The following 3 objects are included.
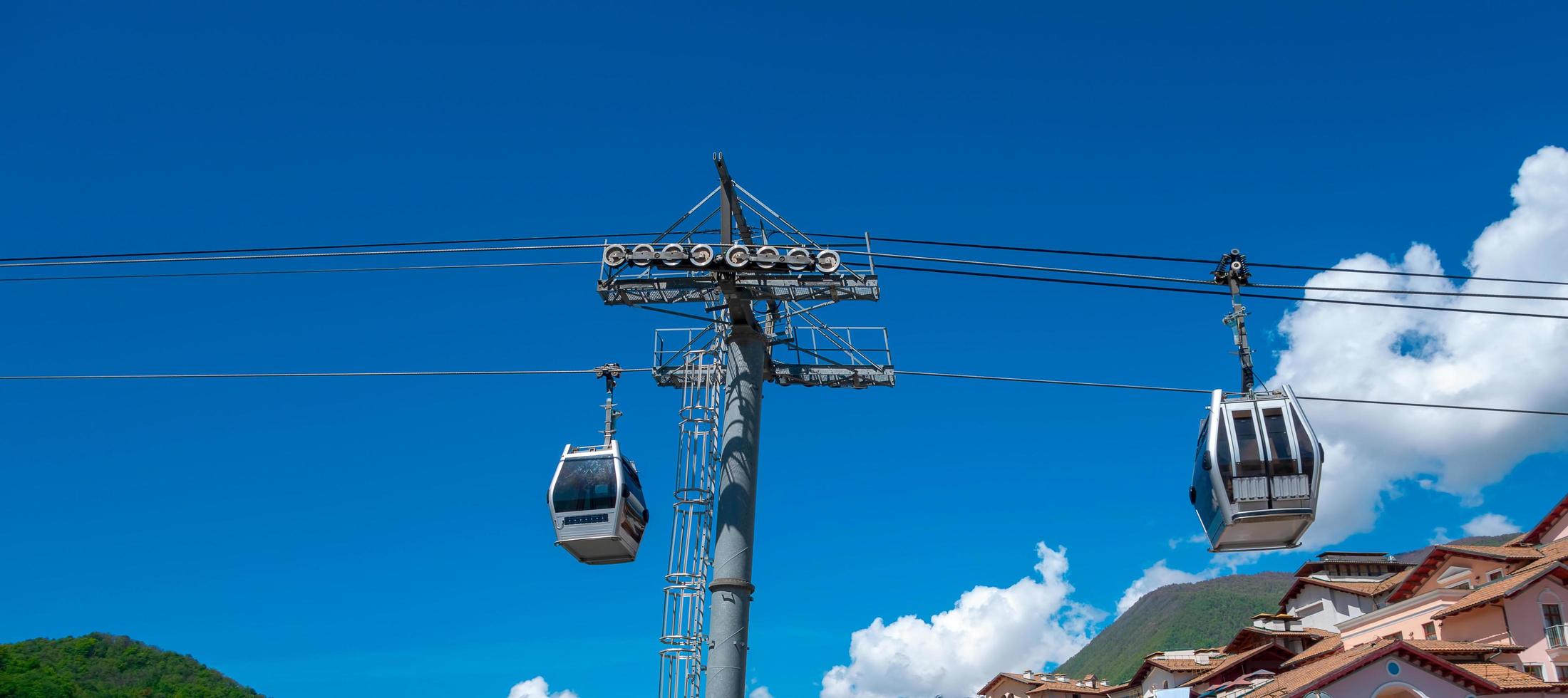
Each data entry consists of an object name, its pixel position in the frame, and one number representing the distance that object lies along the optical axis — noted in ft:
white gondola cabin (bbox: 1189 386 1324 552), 62.03
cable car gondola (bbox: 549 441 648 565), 63.57
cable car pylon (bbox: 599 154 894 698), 56.24
